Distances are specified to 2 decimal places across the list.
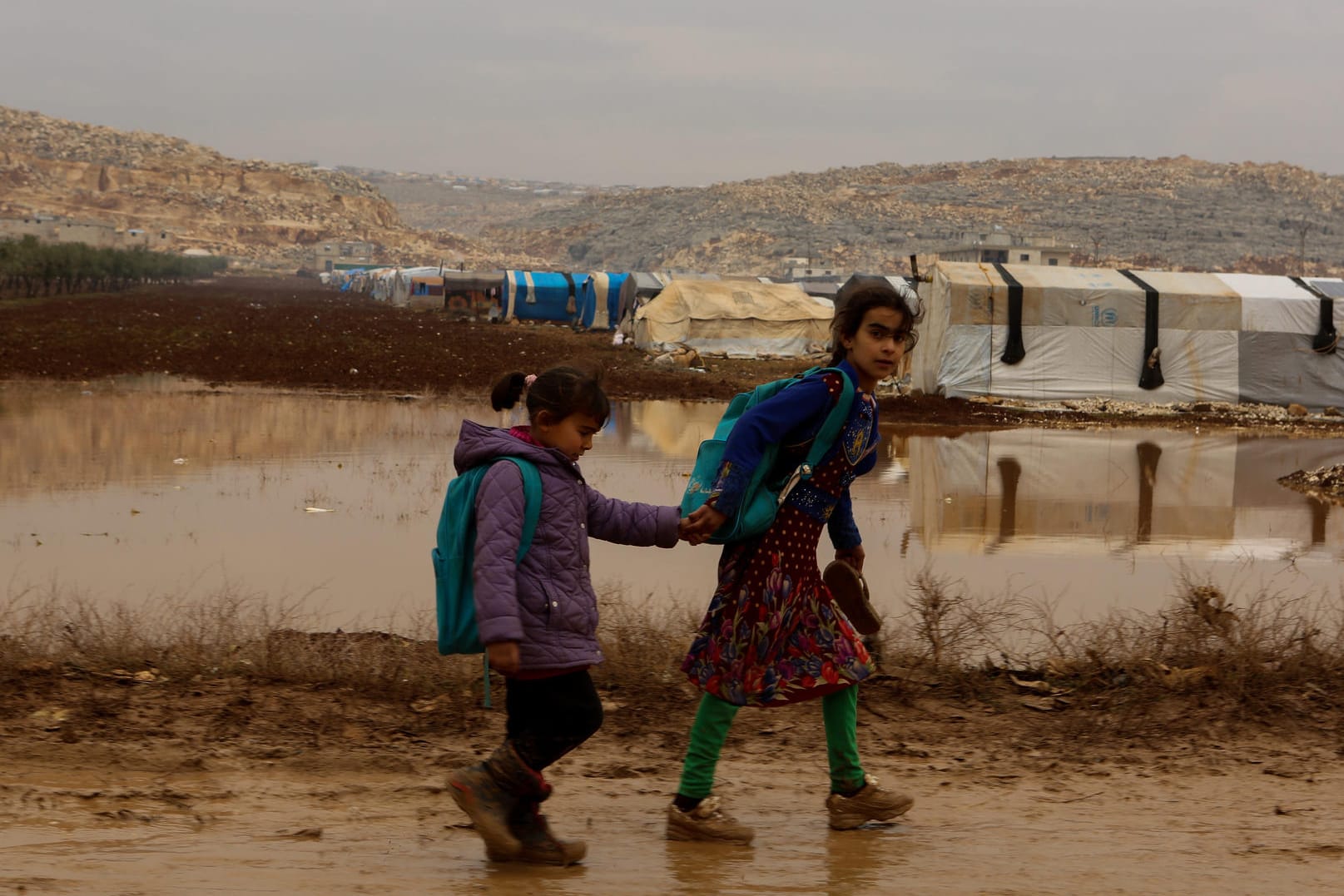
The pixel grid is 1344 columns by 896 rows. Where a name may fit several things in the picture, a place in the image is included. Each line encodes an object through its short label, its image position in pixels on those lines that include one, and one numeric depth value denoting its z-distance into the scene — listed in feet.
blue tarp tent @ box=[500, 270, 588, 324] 151.43
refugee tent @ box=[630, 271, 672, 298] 135.44
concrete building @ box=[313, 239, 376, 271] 484.33
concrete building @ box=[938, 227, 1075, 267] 306.35
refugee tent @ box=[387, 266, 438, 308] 197.26
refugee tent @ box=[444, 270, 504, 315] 171.42
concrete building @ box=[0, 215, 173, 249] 337.31
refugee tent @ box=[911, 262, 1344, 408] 71.67
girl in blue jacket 12.32
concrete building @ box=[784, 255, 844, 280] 338.03
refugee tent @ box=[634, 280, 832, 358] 109.40
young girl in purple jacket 11.33
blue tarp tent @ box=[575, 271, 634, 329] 142.41
